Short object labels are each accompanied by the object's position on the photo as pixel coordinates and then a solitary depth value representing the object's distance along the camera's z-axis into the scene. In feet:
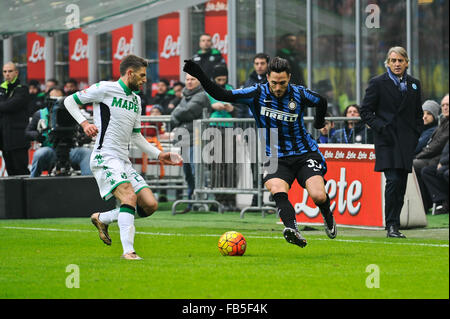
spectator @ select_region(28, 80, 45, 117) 78.84
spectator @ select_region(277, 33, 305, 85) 63.72
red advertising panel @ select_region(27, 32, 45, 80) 128.07
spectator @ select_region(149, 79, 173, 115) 73.10
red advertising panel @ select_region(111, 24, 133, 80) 108.68
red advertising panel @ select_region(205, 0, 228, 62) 92.84
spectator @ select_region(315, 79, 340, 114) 67.67
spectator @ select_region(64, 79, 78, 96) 78.22
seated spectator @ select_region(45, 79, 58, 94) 84.88
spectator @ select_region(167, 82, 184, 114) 67.92
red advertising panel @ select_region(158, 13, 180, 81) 101.04
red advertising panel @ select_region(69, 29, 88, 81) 119.03
